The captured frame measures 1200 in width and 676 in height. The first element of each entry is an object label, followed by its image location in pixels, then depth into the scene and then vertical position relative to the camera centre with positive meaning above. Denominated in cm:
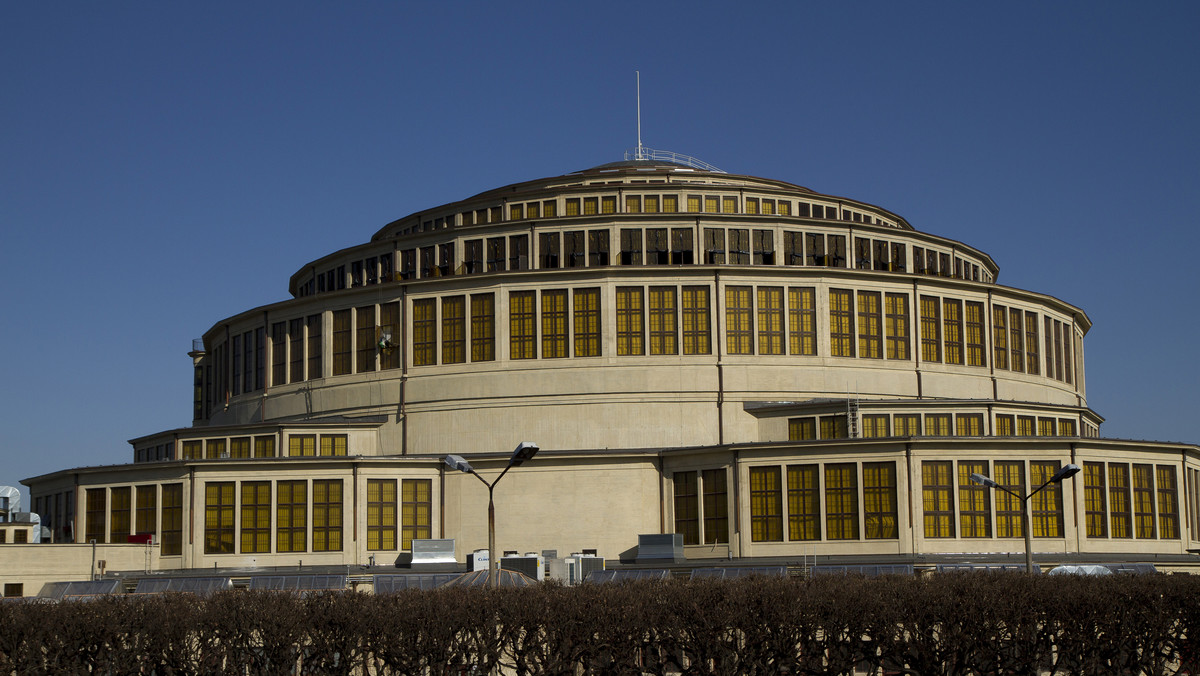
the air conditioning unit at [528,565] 6028 -372
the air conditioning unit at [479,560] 6178 -359
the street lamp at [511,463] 3919 +59
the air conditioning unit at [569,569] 6131 -403
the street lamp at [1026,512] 4946 -140
